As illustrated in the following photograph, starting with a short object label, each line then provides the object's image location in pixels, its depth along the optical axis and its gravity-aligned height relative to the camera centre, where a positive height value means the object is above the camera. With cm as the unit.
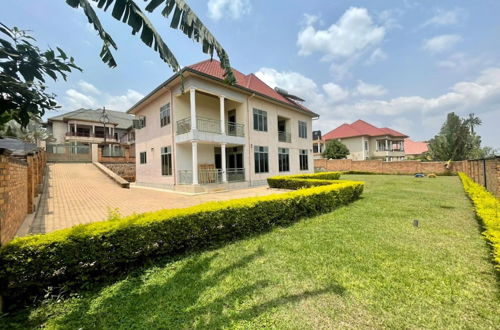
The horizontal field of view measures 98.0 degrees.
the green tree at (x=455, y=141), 3209 +292
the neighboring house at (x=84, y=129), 3650 +752
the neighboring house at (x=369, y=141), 4441 +465
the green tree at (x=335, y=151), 3753 +232
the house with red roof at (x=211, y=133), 1509 +282
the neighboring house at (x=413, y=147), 6412 +433
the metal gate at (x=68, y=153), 2545 +227
